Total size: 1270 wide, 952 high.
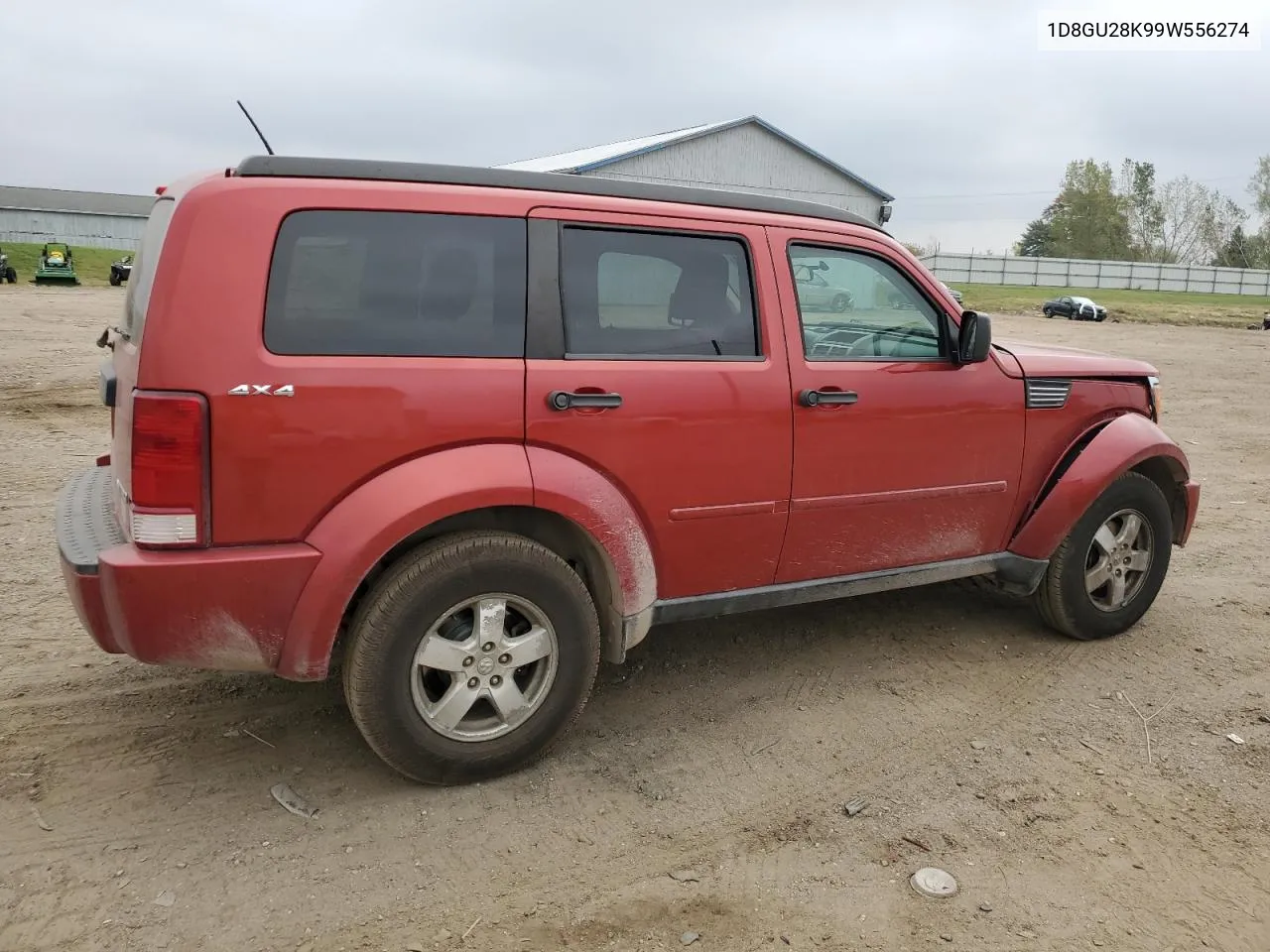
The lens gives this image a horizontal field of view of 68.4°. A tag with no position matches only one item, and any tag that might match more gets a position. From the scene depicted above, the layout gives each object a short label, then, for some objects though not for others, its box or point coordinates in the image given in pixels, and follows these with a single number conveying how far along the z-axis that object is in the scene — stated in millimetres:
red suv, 2754
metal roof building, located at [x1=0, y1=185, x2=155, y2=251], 52000
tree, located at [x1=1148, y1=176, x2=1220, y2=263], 74750
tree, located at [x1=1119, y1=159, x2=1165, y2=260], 75625
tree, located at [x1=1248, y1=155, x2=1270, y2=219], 68812
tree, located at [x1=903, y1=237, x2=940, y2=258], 56344
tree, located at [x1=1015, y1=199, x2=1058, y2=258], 82312
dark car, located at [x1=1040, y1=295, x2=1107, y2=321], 37531
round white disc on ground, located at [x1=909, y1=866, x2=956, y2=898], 2740
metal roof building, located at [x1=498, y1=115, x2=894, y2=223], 29562
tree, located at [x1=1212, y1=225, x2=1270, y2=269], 69875
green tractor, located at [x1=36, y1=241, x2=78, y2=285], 30125
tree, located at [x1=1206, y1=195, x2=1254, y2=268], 71375
